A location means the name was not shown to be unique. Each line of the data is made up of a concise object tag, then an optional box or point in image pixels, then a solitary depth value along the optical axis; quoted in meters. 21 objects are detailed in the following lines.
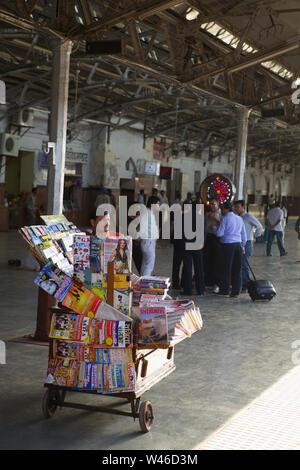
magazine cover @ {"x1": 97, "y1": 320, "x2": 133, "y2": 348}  3.95
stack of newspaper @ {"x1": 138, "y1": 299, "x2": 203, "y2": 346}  4.03
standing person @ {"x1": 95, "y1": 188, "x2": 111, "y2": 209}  20.11
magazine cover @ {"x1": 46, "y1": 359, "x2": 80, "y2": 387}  4.11
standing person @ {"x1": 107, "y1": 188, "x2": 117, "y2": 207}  21.83
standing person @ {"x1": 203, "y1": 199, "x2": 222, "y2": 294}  10.27
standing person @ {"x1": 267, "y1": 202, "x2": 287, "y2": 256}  16.32
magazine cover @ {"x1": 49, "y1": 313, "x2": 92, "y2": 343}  4.03
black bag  9.36
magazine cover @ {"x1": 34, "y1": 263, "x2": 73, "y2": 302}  4.11
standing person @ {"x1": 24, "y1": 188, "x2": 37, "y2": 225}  18.33
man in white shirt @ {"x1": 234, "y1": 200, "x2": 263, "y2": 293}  10.41
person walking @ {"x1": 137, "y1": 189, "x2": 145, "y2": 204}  21.23
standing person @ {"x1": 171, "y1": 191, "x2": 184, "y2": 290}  10.28
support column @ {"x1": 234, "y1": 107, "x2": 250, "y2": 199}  15.14
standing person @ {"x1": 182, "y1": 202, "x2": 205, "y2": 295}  9.67
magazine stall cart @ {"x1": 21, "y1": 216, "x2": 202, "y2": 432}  4.00
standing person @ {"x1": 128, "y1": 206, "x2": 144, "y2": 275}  9.33
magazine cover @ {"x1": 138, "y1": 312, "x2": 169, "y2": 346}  4.02
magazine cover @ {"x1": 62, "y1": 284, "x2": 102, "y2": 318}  4.05
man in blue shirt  9.45
